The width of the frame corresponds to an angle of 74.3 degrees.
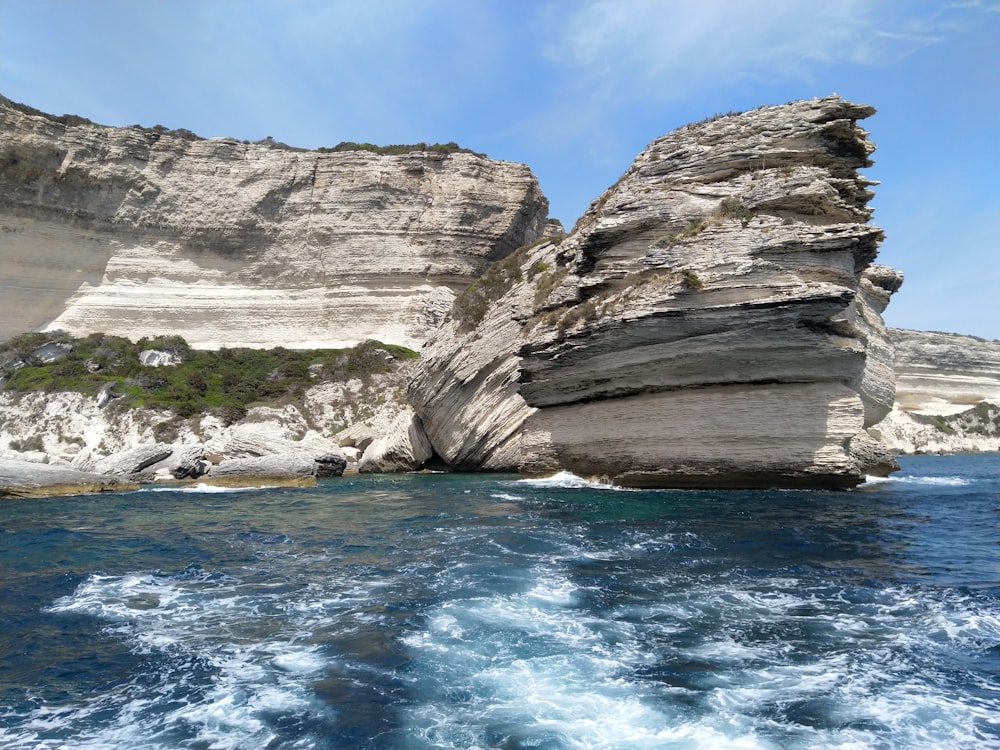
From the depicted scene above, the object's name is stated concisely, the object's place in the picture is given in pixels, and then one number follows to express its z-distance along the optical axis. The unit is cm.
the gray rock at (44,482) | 2270
